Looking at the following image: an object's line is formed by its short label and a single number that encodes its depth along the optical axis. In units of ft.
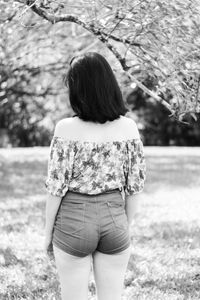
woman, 8.76
